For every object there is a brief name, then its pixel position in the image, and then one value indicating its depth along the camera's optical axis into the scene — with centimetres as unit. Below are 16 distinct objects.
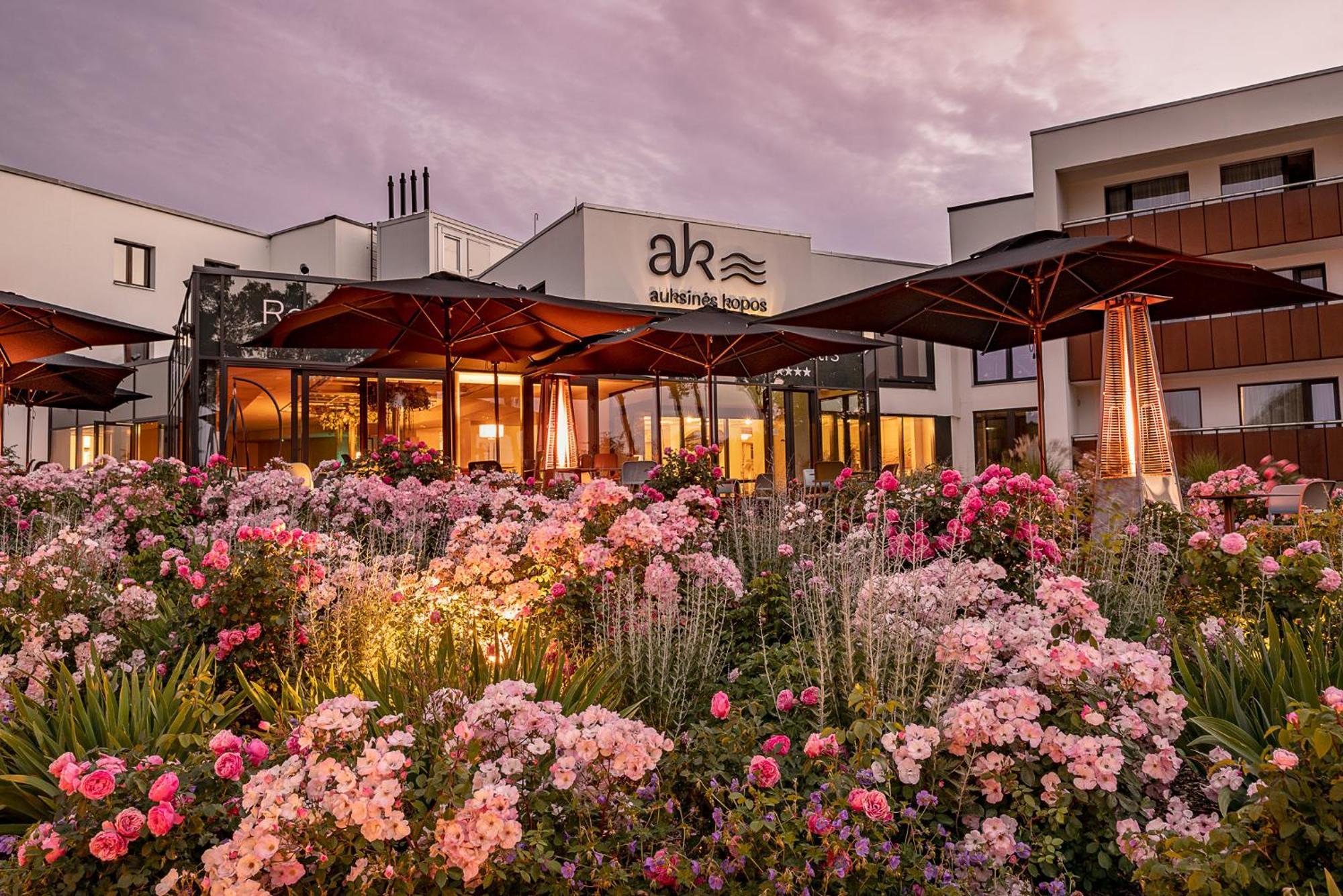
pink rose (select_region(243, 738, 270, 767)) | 189
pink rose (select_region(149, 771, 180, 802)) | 162
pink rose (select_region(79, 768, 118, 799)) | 162
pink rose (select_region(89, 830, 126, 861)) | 162
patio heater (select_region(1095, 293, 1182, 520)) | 692
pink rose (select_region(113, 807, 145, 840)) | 163
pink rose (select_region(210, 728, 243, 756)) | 177
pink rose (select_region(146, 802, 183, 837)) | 162
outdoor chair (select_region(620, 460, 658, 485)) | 896
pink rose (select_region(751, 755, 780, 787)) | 188
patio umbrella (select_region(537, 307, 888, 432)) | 934
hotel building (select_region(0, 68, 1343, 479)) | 1359
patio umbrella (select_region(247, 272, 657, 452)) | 753
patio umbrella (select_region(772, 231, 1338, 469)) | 624
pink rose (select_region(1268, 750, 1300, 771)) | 149
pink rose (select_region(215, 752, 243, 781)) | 167
